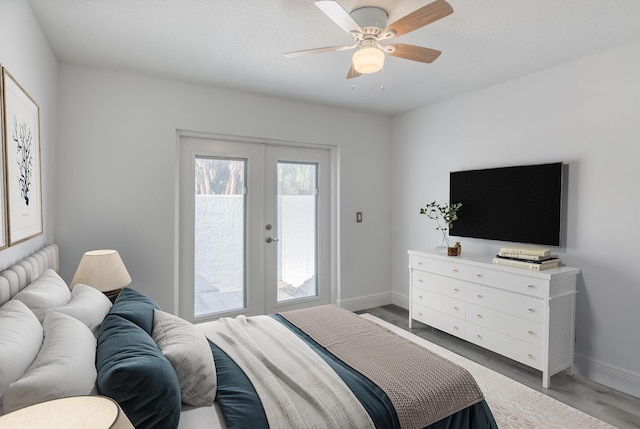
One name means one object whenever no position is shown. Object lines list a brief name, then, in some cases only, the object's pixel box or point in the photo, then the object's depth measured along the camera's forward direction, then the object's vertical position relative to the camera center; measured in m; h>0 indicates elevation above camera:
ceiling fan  1.69 +0.95
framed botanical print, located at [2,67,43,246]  1.64 +0.22
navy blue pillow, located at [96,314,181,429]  1.10 -0.56
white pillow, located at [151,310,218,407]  1.38 -0.63
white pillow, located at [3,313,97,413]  0.90 -0.47
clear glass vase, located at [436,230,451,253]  3.68 -0.38
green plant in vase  3.60 -0.07
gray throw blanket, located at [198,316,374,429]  1.32 -0.74
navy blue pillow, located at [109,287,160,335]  1.61 -0.50
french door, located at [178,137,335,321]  3.50 -0.23
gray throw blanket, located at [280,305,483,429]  1.45 -0.74
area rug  2.13 -1.28
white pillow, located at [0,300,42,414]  1.00 -0.43
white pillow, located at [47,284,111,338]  1.53 -0.46
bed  1.10 -0.72
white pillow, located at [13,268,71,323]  1.49 -0.40
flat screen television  2.87 +0.06
